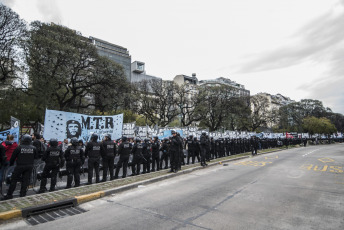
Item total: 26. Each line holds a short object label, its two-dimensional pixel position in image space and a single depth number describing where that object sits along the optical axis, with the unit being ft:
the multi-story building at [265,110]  169.37
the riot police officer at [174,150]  33.60
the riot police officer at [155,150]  36.60
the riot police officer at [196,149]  43.34
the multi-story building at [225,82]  315.58
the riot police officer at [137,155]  32.47
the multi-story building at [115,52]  245.98
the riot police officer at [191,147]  44.52
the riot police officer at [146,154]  34.32
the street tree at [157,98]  115.03
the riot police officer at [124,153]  29.86
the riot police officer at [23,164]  20.02
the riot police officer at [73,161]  23.94
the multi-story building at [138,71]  271.08
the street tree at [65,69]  56.49
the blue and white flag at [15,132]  25.31
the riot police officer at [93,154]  25.95
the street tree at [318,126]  177.68
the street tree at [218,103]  133.69
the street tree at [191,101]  121.80
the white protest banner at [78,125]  28.11
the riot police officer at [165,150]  39.07
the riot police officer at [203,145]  39.75
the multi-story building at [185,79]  264.93
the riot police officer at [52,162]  22.25
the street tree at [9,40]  54.65
